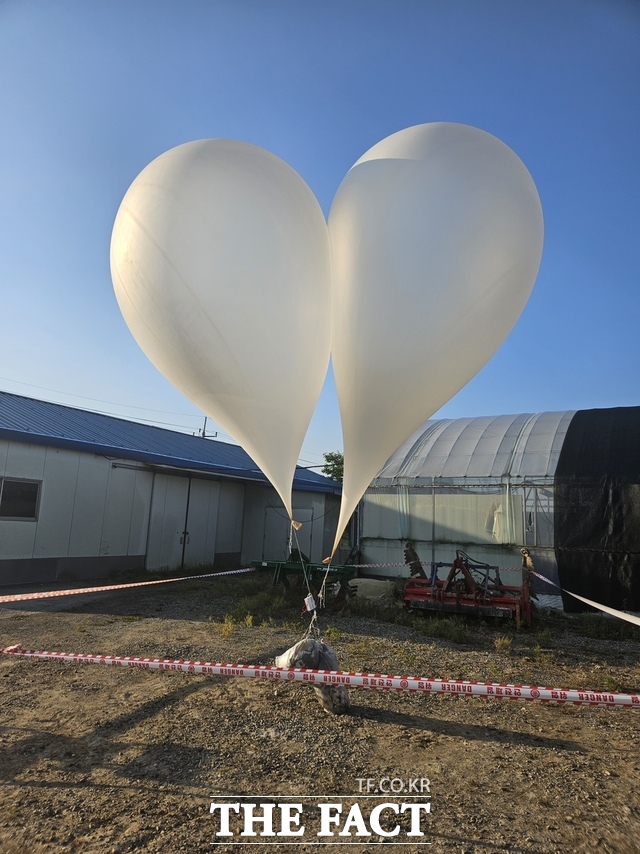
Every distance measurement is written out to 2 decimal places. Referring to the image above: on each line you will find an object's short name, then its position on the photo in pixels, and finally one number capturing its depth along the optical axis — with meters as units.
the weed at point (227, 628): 7.76
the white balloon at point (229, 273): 3.75
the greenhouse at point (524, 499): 11.34
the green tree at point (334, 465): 38.03
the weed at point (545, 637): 8.20
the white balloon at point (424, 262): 3.74
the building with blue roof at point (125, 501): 12.17
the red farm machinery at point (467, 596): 9.02
